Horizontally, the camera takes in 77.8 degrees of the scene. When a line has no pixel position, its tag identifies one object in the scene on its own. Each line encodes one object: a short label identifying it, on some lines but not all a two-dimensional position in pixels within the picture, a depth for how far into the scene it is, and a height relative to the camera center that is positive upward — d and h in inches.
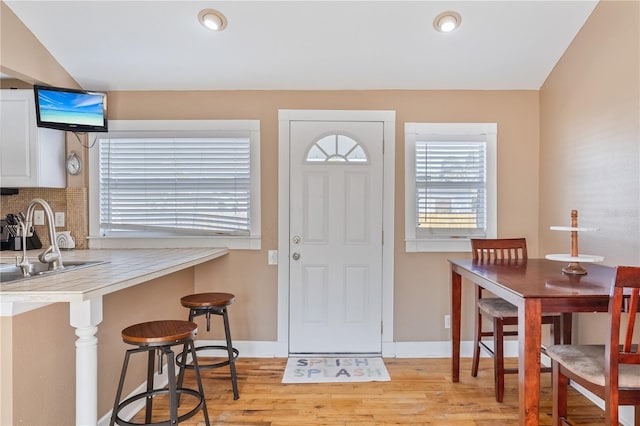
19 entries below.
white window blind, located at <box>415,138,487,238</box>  133.6 +8.5
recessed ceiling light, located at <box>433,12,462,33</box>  106.2 +51.7
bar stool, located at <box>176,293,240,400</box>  103.6 -25.3
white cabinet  112.1 +19.6
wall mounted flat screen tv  108.1 +29.4
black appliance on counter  119.0 -8.3
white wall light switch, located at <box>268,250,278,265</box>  134.3 -15.3
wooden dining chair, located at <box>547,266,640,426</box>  61.6 -26.4
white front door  133.6 -8.2
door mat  117.0 -49.0
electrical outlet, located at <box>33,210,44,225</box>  125.7 -1.9
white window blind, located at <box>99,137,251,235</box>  132.6 +9.0
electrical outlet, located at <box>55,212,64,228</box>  128.8 -2.6
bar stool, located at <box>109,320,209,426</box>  74.1 -25.3
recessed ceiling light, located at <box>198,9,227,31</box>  105.5 +51.7
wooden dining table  69.3 -15.6
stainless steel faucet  76.0 -8.0
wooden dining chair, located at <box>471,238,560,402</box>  102.4 -25.9
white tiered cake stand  85.0 -9.7
